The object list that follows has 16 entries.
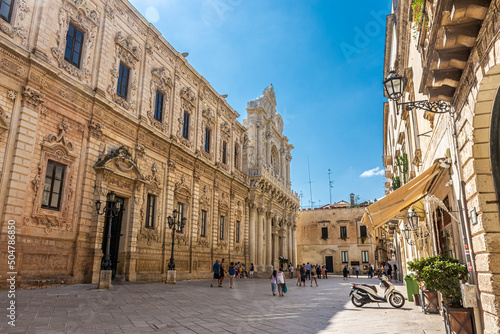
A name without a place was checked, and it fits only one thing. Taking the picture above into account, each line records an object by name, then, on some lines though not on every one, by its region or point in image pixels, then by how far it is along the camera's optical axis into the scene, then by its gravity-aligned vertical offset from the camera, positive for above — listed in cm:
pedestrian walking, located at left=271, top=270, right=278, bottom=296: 1417 -97
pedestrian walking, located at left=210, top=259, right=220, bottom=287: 1700 -69
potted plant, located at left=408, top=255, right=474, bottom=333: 543 -49
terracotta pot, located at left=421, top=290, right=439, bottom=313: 879 -111
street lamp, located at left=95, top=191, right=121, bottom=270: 1202 +151
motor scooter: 1047 -116
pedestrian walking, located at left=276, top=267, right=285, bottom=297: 1385 -91
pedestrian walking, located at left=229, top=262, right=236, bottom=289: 1681 -78
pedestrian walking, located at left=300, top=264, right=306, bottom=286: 2146 -110
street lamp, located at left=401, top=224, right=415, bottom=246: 1432 +75
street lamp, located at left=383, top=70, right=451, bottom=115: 687 +322
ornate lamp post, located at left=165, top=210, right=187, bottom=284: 1638 -58
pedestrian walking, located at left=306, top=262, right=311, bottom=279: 2543 -82
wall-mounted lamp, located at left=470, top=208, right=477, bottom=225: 529 +60
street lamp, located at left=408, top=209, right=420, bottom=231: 1081 +111
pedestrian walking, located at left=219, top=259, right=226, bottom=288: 1691 -93
